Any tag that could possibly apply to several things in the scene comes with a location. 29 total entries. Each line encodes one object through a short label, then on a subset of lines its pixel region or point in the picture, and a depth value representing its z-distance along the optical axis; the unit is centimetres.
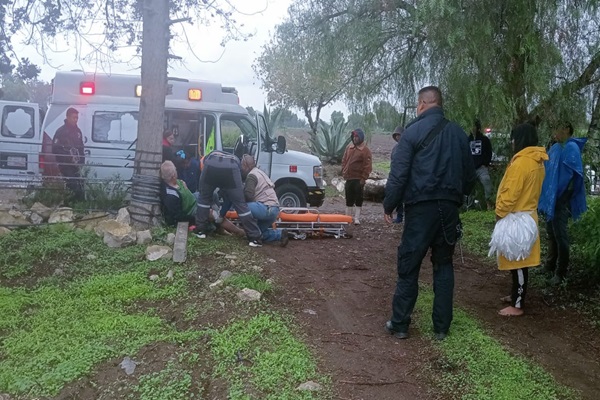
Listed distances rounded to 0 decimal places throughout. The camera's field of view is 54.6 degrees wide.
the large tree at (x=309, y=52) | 790
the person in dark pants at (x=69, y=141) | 929
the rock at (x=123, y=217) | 755
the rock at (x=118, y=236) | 707
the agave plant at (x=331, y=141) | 2000
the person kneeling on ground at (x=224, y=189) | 766
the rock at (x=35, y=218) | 772
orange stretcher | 876
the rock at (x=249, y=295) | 544
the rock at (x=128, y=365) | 431
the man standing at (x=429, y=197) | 466
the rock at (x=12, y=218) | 747
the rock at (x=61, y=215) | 771
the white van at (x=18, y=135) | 993
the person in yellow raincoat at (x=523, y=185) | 520
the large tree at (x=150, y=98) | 754
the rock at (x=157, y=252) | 664
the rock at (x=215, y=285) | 578
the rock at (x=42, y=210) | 782
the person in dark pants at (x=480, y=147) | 869
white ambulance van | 1011
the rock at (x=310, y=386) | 395
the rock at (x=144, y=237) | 716
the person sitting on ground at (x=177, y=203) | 777
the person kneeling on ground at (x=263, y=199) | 815
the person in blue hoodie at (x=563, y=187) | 606
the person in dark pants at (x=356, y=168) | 1023
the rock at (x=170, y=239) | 708
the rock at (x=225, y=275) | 599
